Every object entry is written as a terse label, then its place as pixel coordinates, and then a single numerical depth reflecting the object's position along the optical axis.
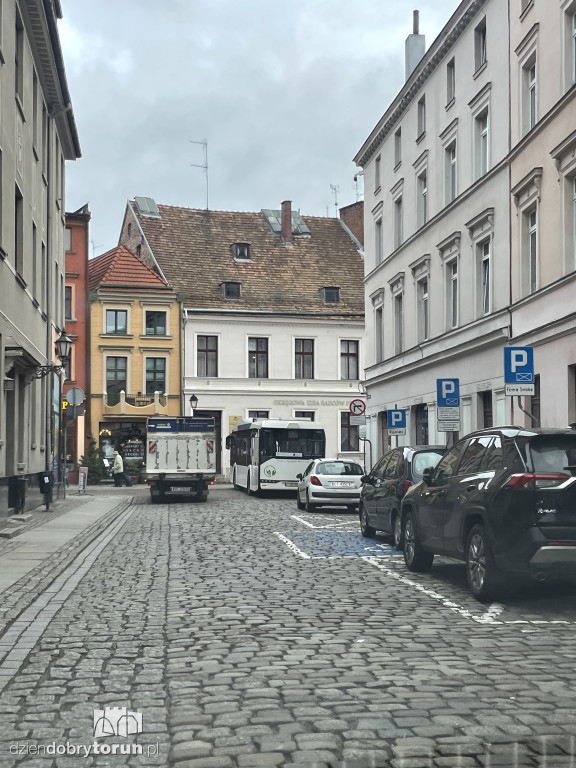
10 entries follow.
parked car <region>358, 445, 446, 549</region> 16.03
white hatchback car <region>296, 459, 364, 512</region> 26.42
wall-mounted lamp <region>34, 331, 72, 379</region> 29.02
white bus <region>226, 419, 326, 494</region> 35.84
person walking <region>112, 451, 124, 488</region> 45.64
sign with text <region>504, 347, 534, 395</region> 17.62
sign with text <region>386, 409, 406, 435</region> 31.34
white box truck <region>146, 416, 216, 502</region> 32.72
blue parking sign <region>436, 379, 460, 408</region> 22.84
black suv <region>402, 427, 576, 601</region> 9.82
